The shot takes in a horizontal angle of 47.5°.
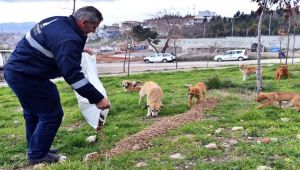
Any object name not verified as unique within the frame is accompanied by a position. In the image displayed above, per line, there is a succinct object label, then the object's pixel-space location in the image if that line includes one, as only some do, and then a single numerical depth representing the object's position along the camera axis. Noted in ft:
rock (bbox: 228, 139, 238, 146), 13.50
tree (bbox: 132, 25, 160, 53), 110.16
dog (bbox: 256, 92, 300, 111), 18.88
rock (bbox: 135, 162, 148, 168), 11.65
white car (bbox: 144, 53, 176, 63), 121.54
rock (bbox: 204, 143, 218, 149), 13.04
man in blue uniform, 10.33
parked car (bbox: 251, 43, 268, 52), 137.46
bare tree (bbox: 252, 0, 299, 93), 24.98
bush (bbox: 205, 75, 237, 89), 28.85
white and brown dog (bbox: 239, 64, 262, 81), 38.92
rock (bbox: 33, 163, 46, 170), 11.69
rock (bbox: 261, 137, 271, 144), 13.38
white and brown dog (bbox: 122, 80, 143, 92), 28.97
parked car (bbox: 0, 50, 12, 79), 66.81
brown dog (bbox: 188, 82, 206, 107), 21.54
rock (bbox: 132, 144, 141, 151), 13.34
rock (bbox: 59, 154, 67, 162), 12.30
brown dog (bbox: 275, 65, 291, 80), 34.06
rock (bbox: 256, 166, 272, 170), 10.90
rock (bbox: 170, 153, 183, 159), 12.27
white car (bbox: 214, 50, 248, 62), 116.72
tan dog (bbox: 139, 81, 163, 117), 19.70
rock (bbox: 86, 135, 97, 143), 15.00
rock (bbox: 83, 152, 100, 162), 12.12
